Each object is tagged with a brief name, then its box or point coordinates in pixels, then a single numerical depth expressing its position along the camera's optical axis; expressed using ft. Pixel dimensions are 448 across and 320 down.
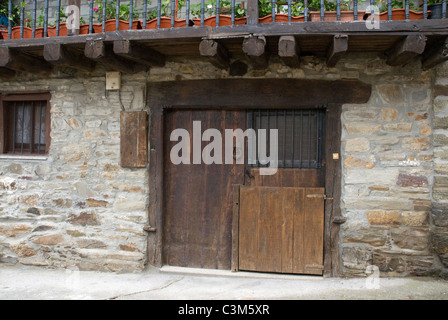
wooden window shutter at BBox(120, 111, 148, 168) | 14.66
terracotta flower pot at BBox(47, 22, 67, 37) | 14.35
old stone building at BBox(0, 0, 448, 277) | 13.21
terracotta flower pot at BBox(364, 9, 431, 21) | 11.94
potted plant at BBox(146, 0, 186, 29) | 13.05
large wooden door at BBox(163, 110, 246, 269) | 14.74
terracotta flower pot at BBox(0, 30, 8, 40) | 15.08
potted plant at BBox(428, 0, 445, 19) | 11.94
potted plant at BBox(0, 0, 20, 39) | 16.43
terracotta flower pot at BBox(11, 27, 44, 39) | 14.40
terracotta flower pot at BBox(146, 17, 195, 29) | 13.03
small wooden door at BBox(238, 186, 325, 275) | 14.03
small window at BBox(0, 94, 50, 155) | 16.03
